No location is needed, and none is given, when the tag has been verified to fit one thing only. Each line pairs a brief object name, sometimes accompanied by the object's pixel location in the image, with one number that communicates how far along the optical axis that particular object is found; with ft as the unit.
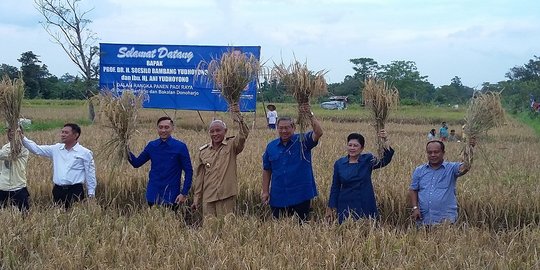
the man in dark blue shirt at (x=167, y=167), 21.13
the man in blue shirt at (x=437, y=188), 18.98
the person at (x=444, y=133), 56.90
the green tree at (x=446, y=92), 150.61
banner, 59.57
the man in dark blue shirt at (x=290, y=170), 19.92
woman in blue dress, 19.20
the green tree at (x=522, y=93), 127.75
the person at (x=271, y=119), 60.59
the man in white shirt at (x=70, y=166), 21.93
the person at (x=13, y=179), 22.20
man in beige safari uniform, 20.42
